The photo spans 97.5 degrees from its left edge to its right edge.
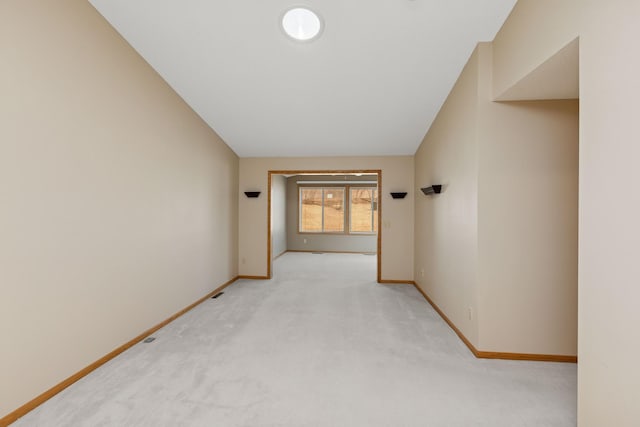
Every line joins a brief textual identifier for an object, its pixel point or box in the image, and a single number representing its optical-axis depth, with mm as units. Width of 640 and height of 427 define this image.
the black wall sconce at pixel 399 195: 4664
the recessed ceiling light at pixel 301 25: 2297
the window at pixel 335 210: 8578
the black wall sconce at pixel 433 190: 3237
